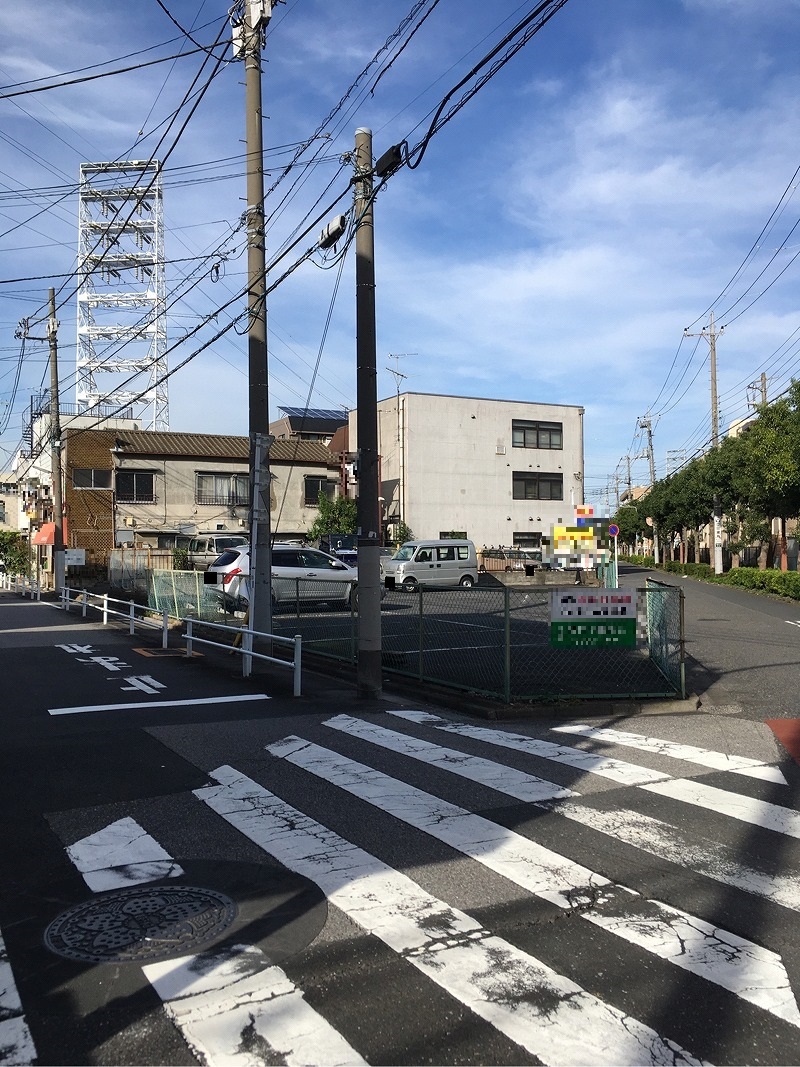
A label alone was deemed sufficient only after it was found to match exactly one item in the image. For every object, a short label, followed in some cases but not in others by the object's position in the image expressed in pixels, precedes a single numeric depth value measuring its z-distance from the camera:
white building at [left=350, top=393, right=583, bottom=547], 48.75
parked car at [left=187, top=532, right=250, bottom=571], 30.77
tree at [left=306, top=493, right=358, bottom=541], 44.19
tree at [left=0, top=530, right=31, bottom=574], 58.63
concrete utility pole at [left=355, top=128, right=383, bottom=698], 10.88
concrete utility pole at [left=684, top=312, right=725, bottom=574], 46.31
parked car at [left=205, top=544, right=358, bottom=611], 17.02
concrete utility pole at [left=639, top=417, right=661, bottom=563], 74.50
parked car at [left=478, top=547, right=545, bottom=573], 41.12
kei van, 32.59
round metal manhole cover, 3.94
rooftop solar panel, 73.30
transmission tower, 67.06
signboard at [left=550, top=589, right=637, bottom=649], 10.31
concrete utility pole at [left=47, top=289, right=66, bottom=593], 31.85
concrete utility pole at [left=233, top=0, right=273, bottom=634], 14.30
